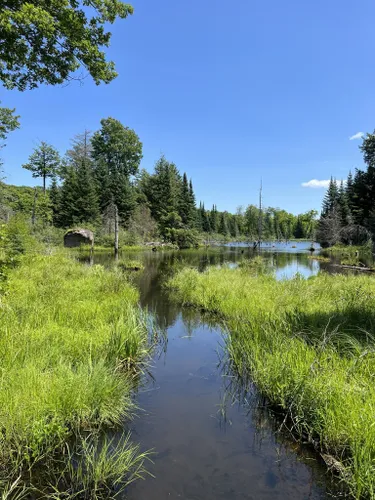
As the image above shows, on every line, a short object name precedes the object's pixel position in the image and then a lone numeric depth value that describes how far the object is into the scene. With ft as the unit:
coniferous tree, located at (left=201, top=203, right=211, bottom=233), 254.27
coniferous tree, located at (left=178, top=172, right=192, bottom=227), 180.86
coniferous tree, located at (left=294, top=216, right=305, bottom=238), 380.58
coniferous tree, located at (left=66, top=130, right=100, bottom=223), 143.43
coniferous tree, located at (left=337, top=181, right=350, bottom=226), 158.58
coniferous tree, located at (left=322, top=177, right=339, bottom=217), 191.09
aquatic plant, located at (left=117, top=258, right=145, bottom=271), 66.80
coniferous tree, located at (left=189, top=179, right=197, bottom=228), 183.76
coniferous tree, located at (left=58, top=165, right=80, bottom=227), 142.72
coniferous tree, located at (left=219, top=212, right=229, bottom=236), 282.97
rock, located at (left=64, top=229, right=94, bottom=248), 118.93
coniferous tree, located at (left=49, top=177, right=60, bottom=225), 145.28
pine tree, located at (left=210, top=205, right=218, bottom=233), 265.81
